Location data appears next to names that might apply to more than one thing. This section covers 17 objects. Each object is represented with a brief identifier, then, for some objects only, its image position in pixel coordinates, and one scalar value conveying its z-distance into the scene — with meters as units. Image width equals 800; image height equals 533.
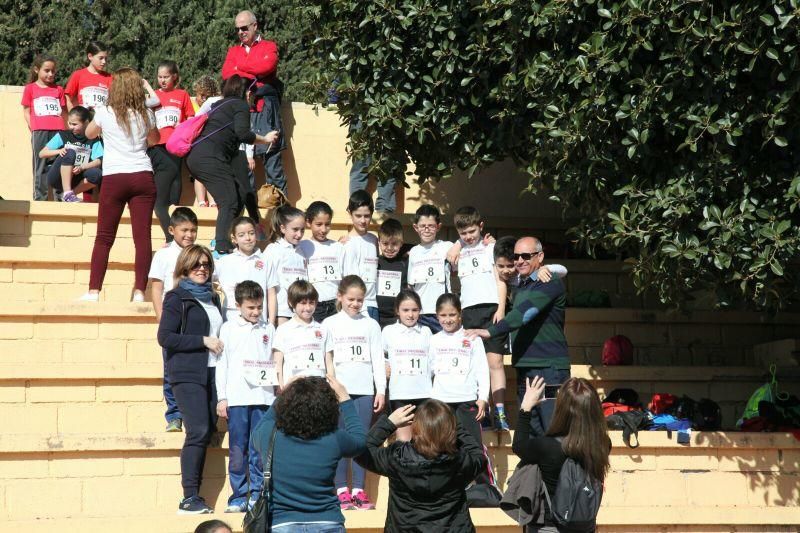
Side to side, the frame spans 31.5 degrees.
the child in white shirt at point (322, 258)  10.95
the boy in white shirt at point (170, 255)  10.51
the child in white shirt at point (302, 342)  9.58
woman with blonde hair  11.14
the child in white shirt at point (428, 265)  11.01
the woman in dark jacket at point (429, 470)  7.48
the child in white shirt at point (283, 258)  10.74
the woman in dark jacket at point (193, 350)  9.13
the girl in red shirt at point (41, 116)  13.90
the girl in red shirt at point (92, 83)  14.09
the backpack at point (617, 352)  11.70
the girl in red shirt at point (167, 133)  12.80
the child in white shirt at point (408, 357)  9.88
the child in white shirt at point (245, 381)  9.15
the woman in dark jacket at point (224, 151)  11.69
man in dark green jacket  9.78
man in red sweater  13.96
